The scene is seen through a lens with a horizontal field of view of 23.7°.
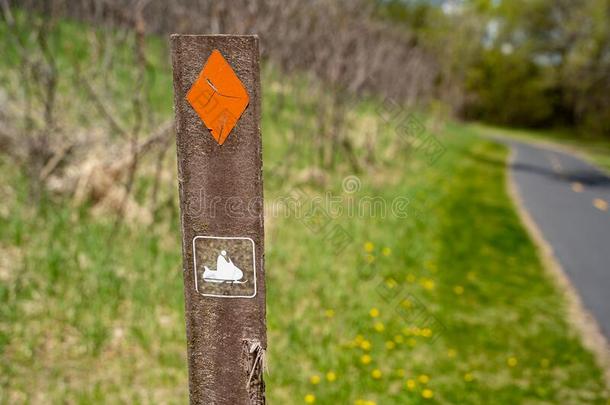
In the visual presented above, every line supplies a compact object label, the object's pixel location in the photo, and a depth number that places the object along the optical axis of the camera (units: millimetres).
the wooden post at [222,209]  1477
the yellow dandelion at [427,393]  2545
